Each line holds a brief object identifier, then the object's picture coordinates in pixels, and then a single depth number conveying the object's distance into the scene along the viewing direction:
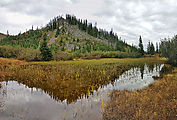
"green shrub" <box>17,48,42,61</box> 37.12
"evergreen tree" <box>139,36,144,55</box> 83.49
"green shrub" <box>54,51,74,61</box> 43.14
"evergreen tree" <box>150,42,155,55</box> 95.19
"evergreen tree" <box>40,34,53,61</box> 37.94
